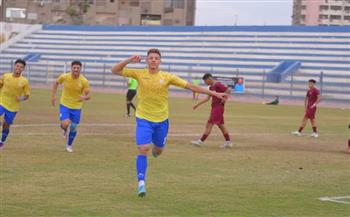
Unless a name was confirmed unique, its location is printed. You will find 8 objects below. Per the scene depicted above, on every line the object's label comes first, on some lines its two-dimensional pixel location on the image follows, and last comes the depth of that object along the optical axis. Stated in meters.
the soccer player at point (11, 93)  17.86
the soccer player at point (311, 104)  25.61
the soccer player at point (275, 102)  49.87
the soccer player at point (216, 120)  20.04
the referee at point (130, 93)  32.56
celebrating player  11.80
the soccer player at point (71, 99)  17.48
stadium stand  56.41
